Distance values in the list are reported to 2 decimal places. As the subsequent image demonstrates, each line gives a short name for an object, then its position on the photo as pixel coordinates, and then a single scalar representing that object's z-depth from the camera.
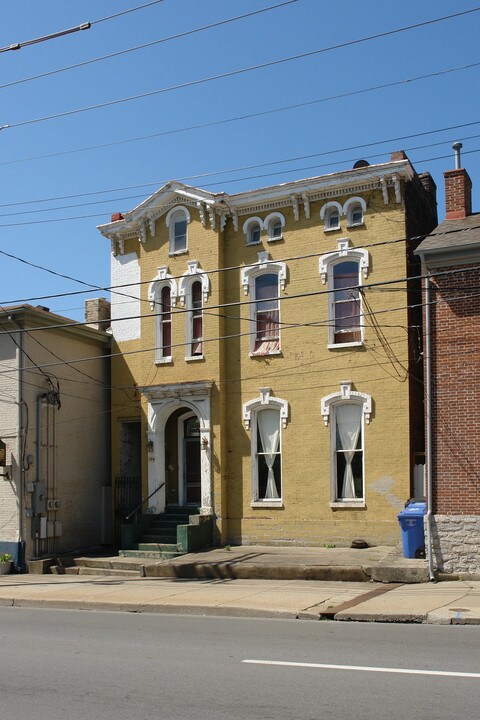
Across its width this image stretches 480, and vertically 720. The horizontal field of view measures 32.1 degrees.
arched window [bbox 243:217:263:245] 21.86
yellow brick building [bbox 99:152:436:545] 19.72
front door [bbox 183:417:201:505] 23.02
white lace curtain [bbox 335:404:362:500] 20.17
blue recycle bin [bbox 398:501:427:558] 16.81
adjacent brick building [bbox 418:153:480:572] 16.03
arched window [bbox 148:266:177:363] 22.89
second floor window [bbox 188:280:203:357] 22.47
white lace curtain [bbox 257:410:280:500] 21.28
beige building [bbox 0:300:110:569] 21.72
